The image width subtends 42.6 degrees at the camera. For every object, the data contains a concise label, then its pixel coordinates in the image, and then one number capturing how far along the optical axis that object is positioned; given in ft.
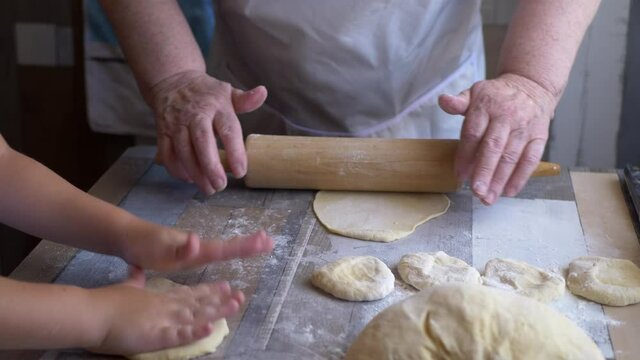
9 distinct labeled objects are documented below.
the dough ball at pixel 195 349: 3.26
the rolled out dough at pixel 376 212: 4.41
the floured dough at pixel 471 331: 3.05
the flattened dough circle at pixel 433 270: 3.84
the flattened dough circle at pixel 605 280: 3.76
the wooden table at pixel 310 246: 3.51
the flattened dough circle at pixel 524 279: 3.77
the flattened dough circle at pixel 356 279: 3.75
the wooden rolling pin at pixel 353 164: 4.78
